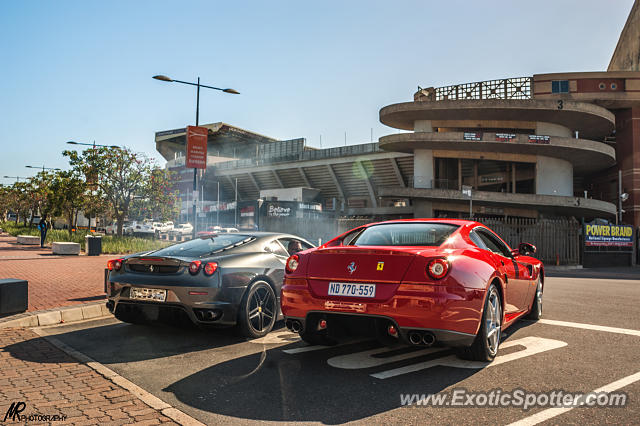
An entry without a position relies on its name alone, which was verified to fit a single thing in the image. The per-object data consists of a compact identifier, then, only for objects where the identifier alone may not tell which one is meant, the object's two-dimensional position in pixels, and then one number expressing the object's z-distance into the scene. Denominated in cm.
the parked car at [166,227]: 4745
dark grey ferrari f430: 530
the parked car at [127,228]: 4542
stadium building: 4191
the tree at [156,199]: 2670
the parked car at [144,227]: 4616
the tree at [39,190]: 3748
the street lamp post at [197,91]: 1839
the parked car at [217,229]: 4403
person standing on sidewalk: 2516
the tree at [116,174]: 2548
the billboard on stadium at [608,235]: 2633
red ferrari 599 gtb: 402
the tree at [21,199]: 4846
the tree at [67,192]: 2653
